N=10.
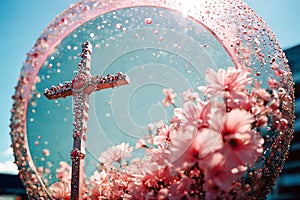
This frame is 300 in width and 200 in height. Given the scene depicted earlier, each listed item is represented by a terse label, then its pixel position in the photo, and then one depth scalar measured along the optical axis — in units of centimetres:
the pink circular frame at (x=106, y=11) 67
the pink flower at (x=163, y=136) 58
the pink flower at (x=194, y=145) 46
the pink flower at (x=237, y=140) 47
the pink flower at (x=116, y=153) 64
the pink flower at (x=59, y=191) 72
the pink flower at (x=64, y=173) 73
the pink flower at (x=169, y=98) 59
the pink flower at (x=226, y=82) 53
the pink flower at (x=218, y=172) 47
